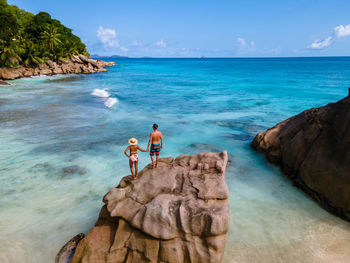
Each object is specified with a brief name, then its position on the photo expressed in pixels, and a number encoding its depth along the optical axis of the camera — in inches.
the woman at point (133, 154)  249.0
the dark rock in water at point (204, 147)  491.8
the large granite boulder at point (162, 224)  184.9
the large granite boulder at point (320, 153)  273.7
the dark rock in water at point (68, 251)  214.7
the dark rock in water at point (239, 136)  544.2
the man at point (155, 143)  260.4
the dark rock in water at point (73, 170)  384.5
